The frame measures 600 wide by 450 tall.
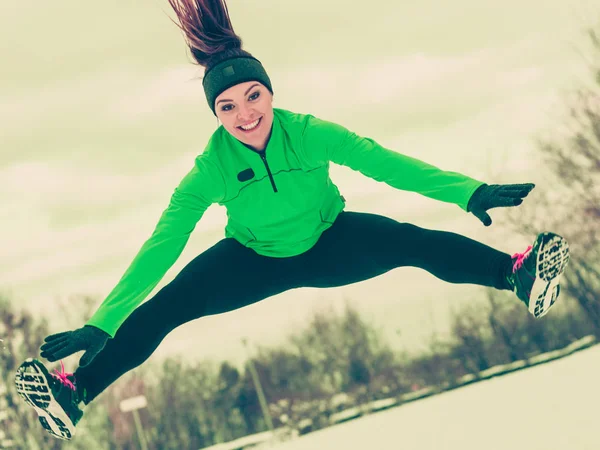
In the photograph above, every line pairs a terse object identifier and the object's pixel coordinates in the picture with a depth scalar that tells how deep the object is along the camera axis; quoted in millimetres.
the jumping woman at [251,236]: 3311
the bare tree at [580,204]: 18469
